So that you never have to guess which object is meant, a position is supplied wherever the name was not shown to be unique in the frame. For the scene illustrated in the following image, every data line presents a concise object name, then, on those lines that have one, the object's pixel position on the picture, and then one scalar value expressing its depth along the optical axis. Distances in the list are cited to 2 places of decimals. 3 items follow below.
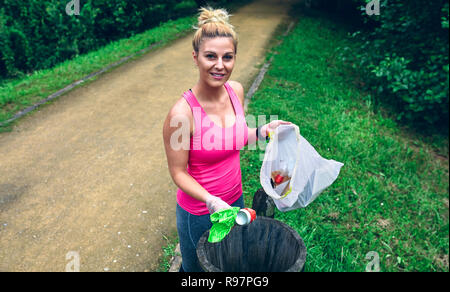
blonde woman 1.96
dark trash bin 2.12
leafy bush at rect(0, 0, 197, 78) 7.62
